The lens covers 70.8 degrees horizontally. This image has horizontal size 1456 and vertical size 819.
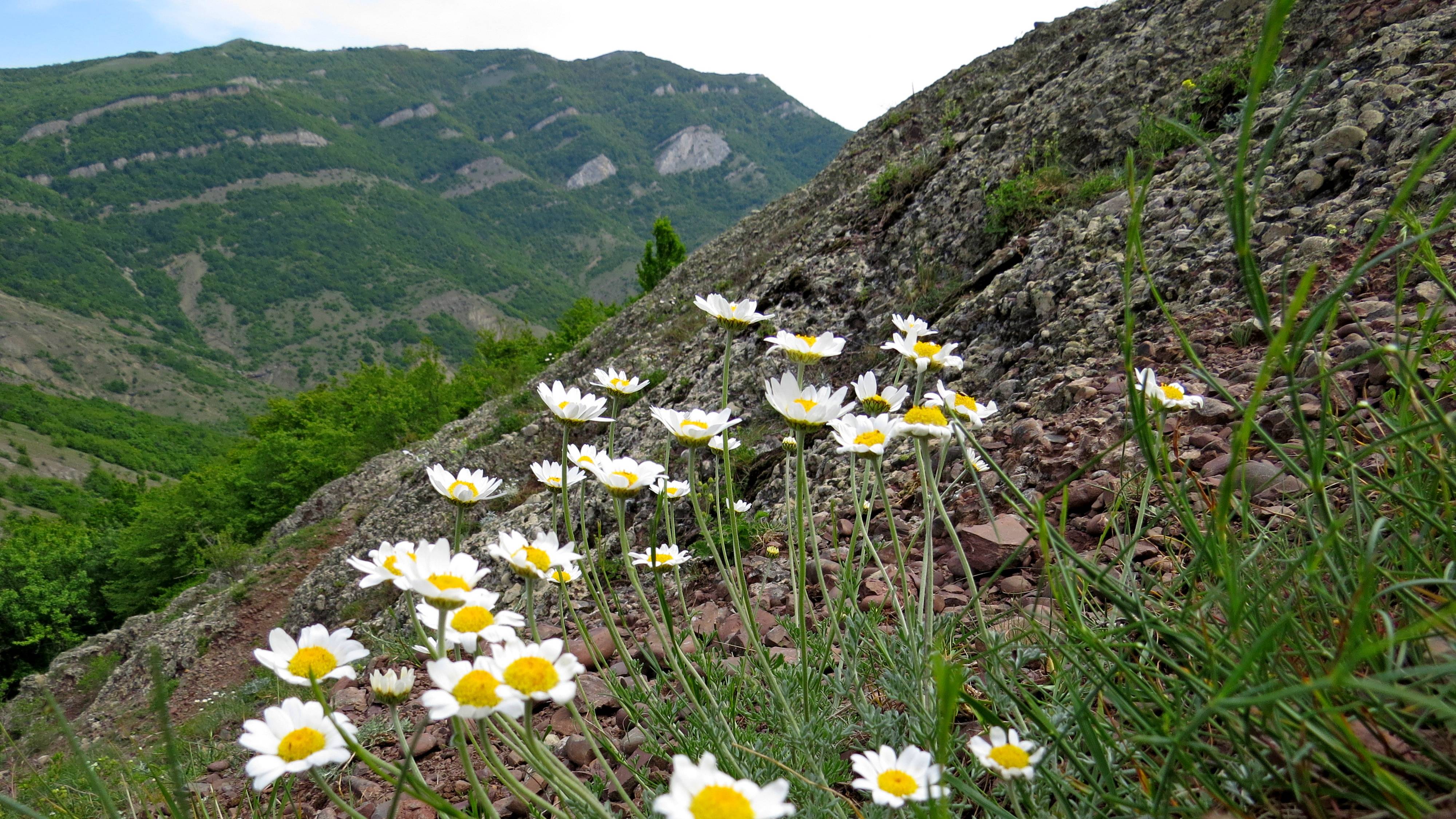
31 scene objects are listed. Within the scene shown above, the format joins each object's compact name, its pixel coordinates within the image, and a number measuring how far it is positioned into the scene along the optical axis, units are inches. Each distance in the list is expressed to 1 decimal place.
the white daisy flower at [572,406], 22.0
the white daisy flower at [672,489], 21.2
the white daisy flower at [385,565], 16.2
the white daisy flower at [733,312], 23.8
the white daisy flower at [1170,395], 19.4
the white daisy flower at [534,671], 13.7
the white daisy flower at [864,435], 18.6
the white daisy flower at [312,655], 15.7
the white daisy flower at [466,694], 13.6
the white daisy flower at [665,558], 24.9
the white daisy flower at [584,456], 20.9
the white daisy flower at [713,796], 12.5
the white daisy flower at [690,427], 20.5
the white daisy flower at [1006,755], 14.2
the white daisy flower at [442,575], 15.0
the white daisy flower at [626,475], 19.3
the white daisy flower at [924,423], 18.1
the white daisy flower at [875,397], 20.9
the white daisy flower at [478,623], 15.0
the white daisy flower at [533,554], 16.6
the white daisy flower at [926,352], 21.7
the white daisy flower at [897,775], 14.5
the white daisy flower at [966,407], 19.9
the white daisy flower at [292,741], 14.2
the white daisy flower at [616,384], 24.0
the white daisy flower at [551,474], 22.3
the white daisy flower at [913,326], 22.9
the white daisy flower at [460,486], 19.5
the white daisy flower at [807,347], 22.3
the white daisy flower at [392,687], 17.3
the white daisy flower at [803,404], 19.3
